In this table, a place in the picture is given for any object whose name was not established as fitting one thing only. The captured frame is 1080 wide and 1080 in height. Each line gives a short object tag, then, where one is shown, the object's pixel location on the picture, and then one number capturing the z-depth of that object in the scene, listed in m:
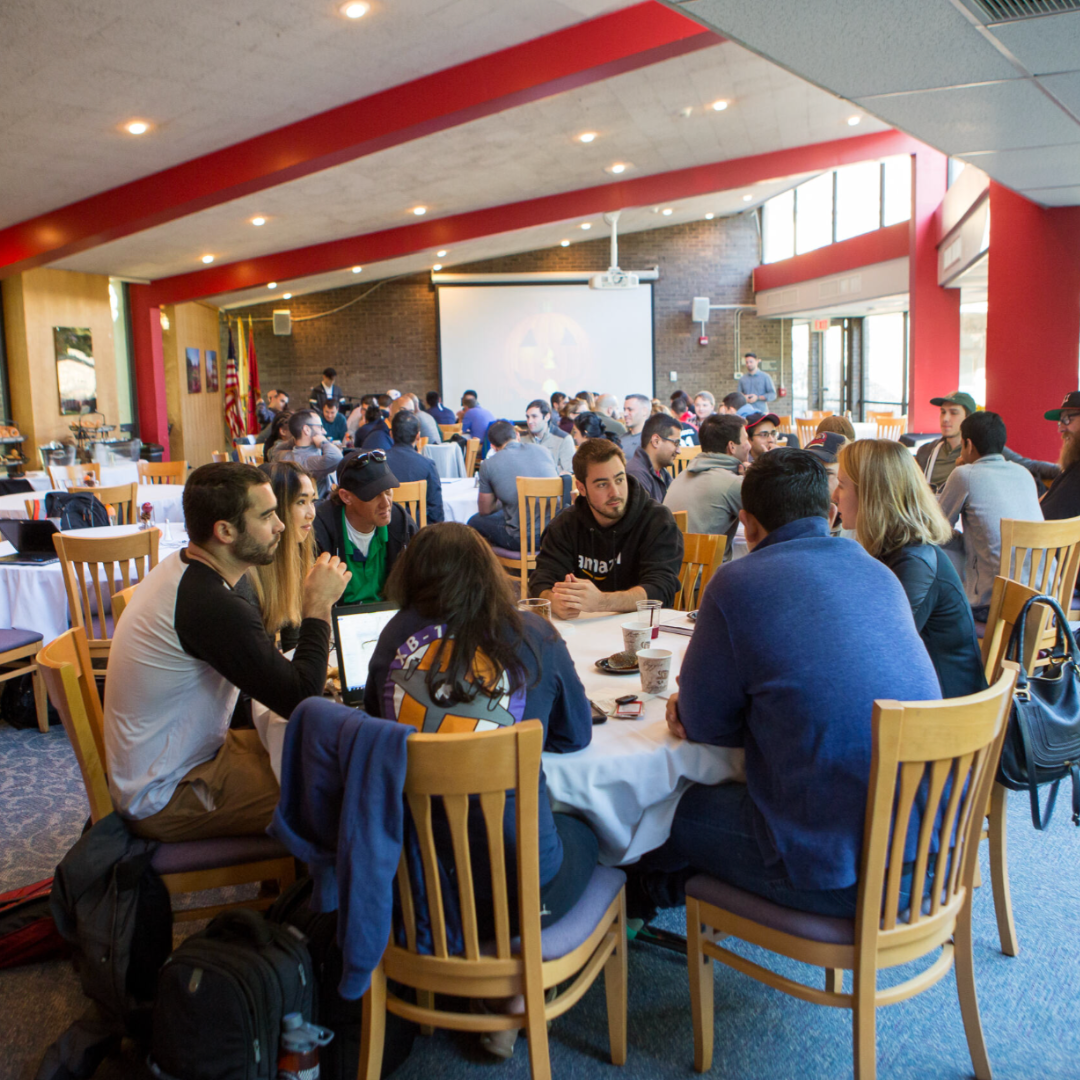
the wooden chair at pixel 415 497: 5.06
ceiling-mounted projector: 12.59
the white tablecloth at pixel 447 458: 8.42
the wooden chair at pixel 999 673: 2.28
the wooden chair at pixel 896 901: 1.54
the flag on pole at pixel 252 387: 16.75
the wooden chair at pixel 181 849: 1.99
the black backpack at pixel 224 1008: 1.63
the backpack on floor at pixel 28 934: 2.32
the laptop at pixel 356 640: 2.08
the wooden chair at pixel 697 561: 3.30
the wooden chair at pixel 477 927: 1.44
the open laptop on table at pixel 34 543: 4.21
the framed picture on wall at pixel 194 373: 15.09
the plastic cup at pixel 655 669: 2.08
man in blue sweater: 1.65
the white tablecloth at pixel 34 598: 4.06
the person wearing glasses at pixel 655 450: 4.78
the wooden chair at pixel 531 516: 5.25
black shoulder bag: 1.98
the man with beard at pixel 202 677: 2.00
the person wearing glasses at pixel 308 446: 5.99
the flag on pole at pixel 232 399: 15.82
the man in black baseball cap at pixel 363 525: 3.23
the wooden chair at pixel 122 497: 5.20
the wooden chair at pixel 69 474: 7.25
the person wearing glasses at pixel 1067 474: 4.27
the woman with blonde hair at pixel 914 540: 2.28
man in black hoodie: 3.13
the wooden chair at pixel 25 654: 3.83
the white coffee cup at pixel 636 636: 2.26
